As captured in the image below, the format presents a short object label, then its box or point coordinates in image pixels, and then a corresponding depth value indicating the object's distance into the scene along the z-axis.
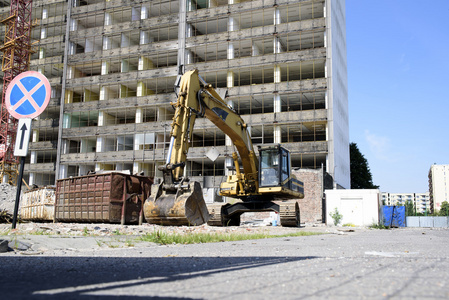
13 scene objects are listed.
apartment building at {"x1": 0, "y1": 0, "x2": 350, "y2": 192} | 44.97
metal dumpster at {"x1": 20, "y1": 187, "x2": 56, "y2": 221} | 22.68
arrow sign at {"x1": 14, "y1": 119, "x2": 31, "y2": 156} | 7.96
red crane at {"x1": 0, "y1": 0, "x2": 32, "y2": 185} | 54.05
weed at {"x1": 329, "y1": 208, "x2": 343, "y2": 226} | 32.66
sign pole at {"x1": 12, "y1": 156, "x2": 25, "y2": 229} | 7.91
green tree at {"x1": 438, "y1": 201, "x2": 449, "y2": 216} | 123.96
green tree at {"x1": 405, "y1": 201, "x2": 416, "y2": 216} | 46.68
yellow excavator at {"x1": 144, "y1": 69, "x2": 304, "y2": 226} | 14.61
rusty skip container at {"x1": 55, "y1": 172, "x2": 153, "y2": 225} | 18.72
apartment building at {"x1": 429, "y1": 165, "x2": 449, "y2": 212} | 148.30
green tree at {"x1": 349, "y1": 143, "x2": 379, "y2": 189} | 62.70
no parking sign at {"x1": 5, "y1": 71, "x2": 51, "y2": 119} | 7.65
